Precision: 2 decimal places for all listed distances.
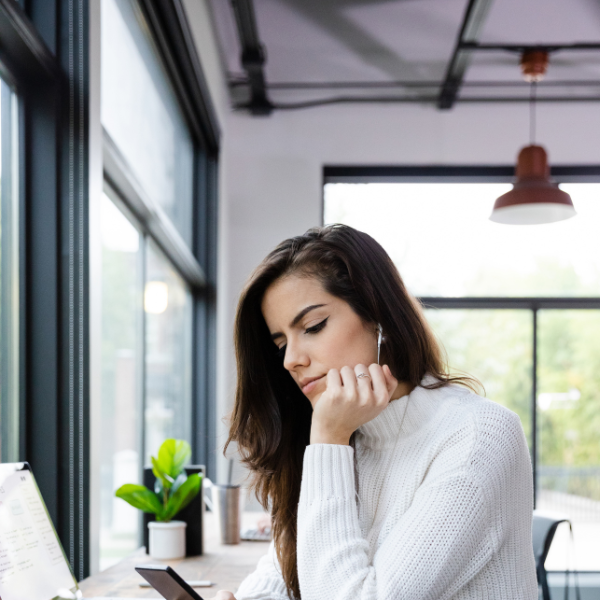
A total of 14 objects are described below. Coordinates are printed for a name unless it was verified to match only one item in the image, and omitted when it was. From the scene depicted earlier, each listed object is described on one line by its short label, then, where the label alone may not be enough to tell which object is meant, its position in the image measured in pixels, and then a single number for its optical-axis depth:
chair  2.20
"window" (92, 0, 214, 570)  2.10
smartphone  1.05
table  1.42
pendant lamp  3.10
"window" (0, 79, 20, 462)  1.41
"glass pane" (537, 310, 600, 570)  4.13
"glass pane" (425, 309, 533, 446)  4.19
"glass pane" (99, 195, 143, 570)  2.08
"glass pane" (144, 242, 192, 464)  2.71
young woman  1.04
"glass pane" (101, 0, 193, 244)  2.10
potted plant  1.77
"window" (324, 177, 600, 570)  4.17
